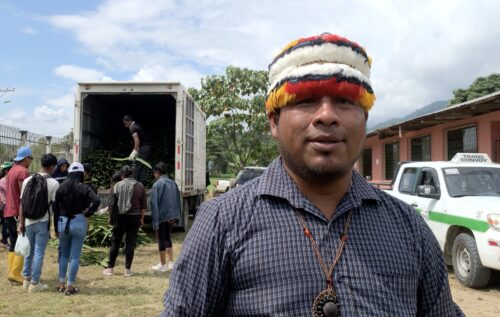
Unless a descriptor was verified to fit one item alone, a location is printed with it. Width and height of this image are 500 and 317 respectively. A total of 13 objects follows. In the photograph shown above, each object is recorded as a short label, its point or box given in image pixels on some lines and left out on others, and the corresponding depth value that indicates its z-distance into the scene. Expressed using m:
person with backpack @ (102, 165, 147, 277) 7.41
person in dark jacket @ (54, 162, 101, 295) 6.26
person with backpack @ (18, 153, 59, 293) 6.27
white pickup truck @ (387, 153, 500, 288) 6.38
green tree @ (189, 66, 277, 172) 27.86
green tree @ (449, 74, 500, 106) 33.91
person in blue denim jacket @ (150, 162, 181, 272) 7.73
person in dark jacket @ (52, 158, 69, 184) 8.23
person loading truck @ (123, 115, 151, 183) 10.33
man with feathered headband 1.42
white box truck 10.53
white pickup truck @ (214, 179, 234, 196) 27.29
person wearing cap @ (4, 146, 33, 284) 6.86
